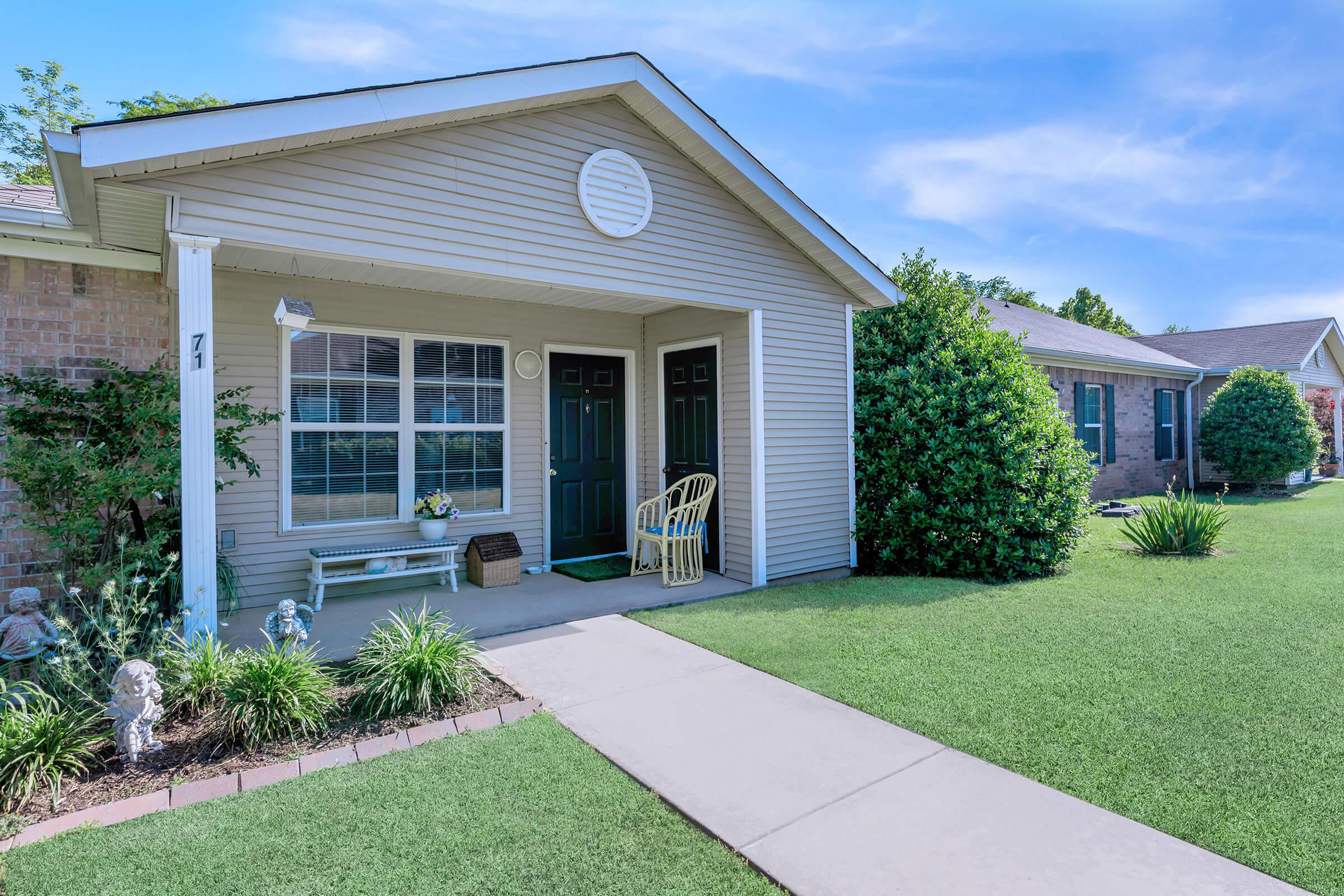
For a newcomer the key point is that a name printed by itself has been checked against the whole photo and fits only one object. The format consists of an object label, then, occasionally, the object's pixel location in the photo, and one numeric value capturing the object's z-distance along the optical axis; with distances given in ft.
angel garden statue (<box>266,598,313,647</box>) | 11.11
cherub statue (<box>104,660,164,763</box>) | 8.96
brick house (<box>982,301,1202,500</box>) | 39.93
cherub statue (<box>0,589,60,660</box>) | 11.68
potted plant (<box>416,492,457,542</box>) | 19.60
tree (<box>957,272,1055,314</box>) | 121.29
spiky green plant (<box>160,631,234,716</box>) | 10.35
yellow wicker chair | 20.24
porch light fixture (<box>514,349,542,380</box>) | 21.70
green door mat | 21.01
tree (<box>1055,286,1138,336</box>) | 125.90
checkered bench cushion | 17.40
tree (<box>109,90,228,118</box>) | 50.26
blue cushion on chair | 20.34
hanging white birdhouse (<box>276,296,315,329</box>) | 14.44
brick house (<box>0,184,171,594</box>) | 14.99
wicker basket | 19.69
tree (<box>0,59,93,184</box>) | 50.57
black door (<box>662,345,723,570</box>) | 21.50
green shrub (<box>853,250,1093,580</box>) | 21.16
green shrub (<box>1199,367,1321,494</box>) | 44.14
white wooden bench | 17.37
